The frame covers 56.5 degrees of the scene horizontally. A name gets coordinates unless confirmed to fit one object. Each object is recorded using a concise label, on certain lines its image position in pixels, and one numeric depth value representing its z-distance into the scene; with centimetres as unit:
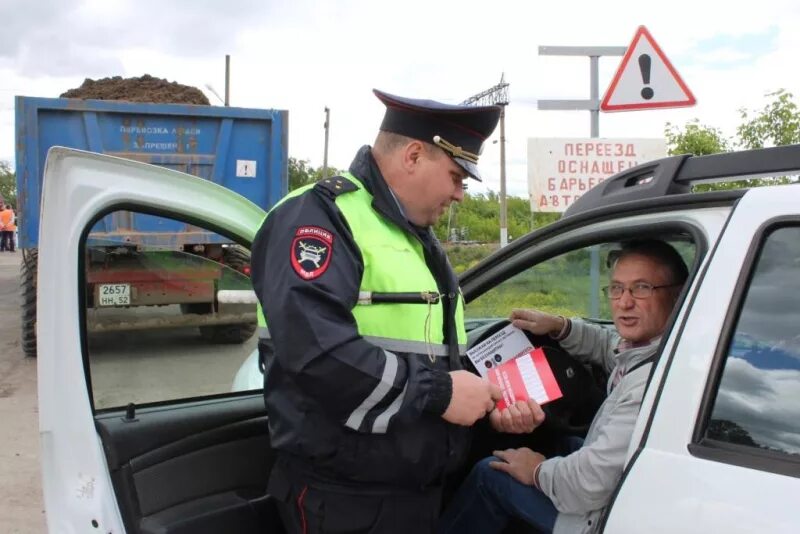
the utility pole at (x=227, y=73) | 2539
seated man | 175
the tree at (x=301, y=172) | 3289
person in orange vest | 2511
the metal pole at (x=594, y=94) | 523
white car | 134
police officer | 152
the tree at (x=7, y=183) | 5002
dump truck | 703
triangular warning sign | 482
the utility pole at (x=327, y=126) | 3269
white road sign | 514
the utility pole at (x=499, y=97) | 2456
